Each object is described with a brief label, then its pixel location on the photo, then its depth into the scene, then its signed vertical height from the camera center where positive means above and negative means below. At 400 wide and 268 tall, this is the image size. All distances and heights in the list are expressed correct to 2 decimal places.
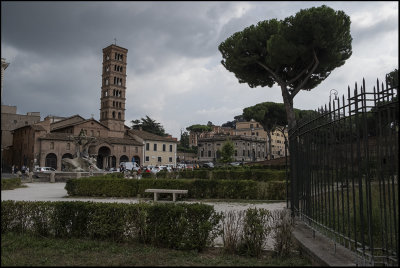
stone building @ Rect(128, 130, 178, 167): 56.97 +2.80
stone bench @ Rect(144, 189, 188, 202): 12.79 -1.20
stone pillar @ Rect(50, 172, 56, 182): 25.41 -1.19
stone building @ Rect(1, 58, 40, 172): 55.01 +7.64
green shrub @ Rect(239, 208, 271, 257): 4.69 -1.07
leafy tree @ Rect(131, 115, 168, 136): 70.81 +8.52
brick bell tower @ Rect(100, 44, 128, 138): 55.34 +13.16
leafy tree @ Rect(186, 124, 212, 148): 91.16 +10.11
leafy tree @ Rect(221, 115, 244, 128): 107.69 +14.90
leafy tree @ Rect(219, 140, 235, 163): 39.13 +1.37
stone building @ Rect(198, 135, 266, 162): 68.56 +3.53
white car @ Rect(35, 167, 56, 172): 36.69 -0.78
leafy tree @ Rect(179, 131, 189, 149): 90.53 +6.66
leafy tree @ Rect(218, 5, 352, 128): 19.30 +7.61
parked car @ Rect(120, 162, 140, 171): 42.60 -0.33
